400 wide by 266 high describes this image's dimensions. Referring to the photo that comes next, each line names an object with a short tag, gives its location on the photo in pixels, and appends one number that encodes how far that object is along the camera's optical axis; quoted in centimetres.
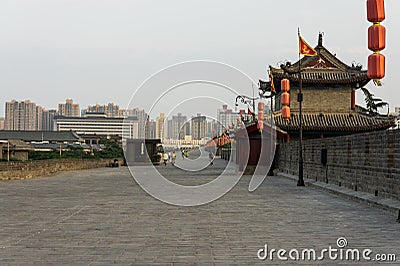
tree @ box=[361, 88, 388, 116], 5425
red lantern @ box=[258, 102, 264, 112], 3359
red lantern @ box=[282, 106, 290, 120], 3073
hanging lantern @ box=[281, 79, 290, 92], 2983
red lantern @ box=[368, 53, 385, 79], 1334
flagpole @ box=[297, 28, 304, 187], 2359
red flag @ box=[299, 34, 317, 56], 2645
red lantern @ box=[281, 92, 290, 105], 3023
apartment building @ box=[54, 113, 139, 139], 14925
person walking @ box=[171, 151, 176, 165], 5725
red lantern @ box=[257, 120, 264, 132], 3278
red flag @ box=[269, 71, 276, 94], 3740
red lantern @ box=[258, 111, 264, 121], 3278
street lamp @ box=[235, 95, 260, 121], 3788
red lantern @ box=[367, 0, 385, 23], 1278
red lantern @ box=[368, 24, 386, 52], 1301
